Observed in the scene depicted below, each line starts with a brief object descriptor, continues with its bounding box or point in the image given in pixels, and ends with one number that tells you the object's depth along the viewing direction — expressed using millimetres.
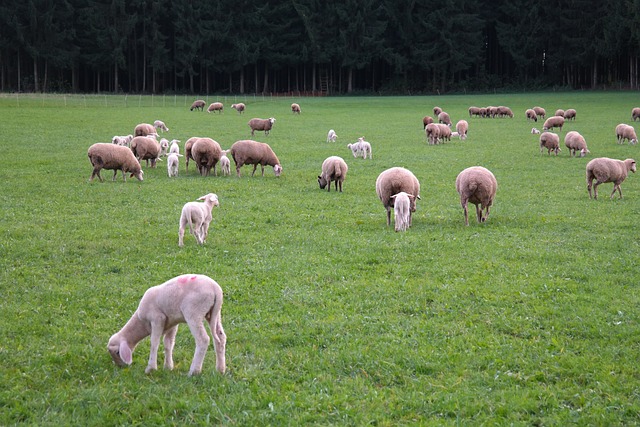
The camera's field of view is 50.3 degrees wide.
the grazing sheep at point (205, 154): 24172
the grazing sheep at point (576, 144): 31500
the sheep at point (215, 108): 63594
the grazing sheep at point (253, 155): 24344
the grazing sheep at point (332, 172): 21547
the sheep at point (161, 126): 40338
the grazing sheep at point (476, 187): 15523
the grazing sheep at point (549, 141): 32188
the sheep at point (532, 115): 52312
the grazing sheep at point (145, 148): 25500
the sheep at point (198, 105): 66625
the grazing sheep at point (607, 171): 19812
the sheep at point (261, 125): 42000
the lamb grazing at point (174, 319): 7102
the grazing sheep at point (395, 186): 16062
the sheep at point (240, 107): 63594
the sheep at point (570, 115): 51844
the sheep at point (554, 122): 43125
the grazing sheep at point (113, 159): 21953
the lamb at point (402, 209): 15008
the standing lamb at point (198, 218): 13453
